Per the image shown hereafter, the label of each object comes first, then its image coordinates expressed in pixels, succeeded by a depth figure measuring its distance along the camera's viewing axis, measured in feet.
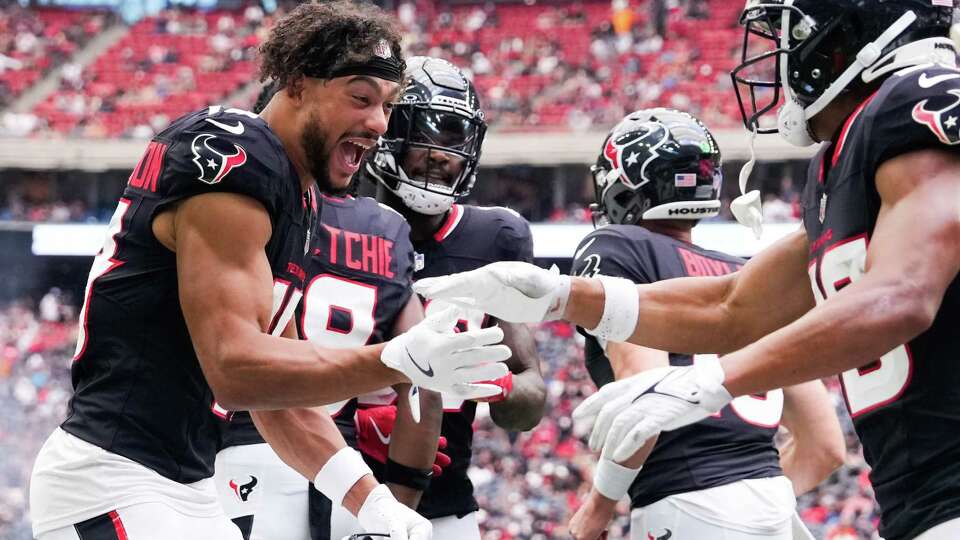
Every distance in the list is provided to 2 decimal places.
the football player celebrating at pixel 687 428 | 12.73
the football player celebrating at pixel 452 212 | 14.15
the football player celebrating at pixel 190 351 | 9.62
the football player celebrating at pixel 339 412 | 12.71
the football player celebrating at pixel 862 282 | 8.13
